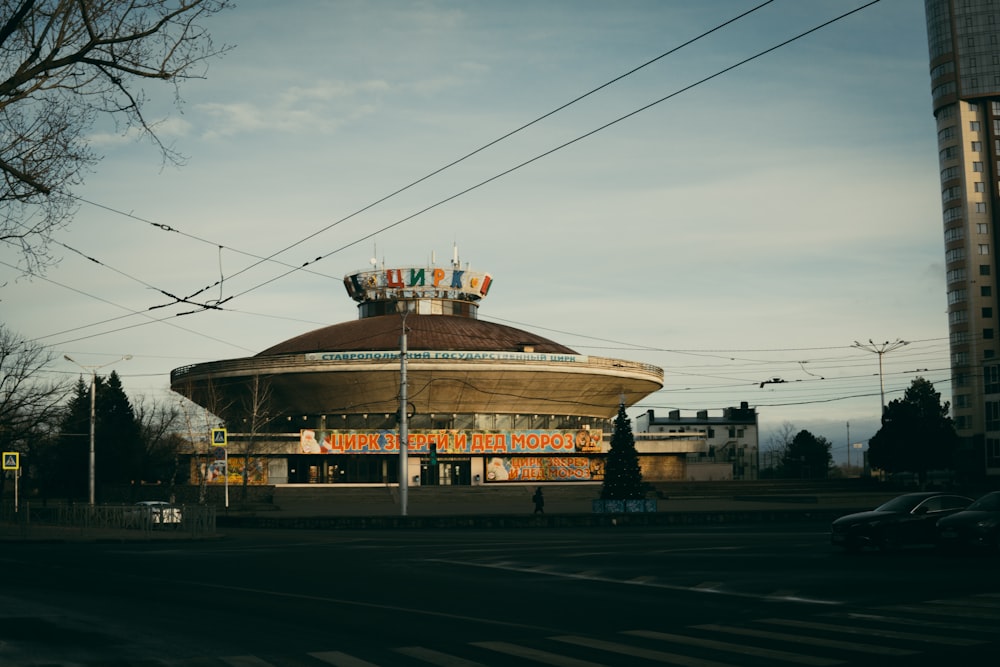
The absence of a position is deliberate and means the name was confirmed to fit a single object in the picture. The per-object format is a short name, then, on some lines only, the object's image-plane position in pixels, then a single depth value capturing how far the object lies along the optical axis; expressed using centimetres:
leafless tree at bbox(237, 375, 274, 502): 6856
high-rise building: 10762
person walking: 4717
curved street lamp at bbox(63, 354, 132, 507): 4898
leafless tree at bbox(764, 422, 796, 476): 14566
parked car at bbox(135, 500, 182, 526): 3889
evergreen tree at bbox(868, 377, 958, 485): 8469
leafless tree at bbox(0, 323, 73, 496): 4378
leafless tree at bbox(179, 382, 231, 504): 6981
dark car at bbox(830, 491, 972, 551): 2352
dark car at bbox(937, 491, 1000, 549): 2150
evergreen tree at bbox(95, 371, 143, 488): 7638
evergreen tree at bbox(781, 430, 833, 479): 11856
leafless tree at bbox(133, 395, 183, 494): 8100
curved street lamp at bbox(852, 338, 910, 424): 8069
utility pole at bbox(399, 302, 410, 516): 4166
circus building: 7331
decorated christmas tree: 4866
